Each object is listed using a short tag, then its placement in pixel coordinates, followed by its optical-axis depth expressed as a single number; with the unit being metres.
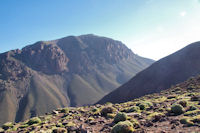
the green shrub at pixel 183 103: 17.74
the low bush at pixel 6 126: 23.29
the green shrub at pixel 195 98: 20.48
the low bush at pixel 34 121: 22.38
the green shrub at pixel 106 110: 19.92
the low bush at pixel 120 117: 15.13
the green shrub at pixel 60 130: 14.53
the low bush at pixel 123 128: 11.75
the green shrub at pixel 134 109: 19.60
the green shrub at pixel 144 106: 20.52
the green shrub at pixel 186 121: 11.49
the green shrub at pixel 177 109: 15.32
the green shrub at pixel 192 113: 14.00
